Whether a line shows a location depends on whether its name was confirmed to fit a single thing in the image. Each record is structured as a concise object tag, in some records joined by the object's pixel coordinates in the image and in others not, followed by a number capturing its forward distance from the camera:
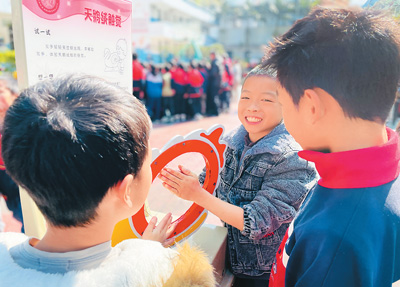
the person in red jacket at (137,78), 8.27
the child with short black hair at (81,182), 0.65
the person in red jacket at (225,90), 10.81
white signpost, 1.11
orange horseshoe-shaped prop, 1.20
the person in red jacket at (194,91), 9.14
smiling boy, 1.25
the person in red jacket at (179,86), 9.08
